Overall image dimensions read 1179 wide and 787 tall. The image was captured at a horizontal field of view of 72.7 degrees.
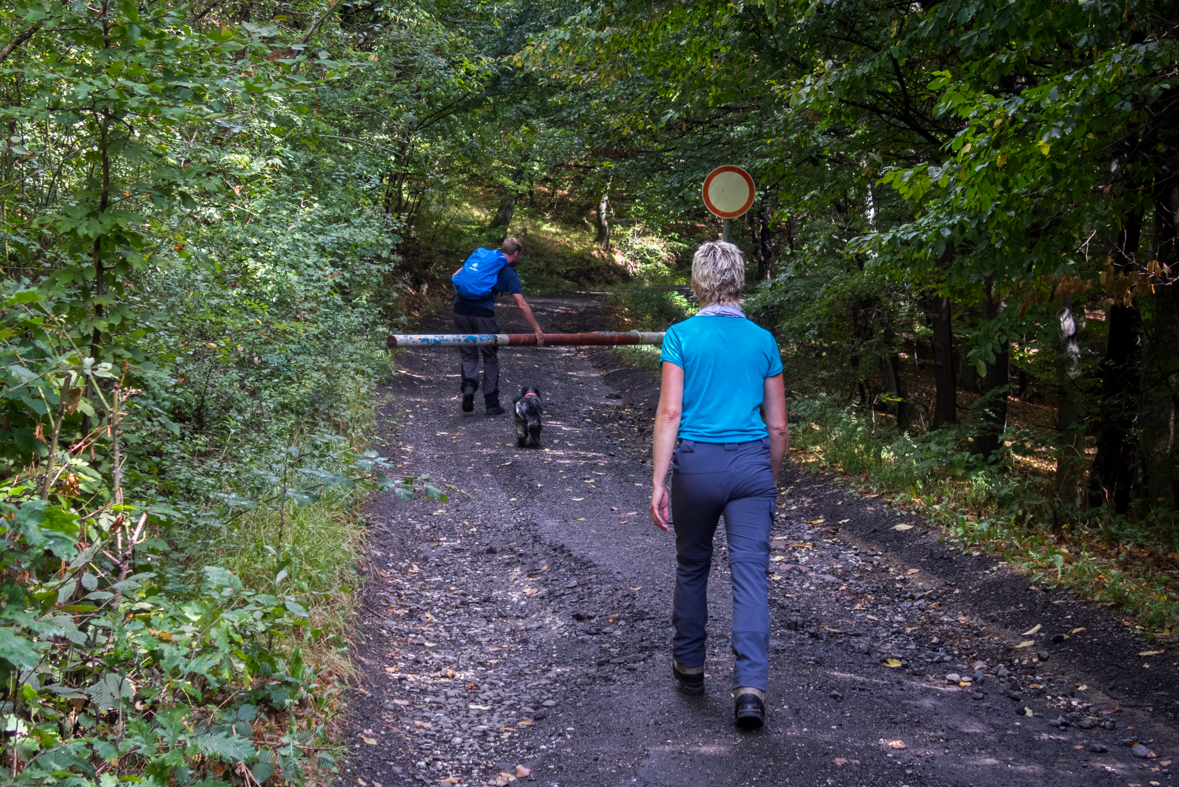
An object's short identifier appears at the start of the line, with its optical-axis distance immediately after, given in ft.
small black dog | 32.22
